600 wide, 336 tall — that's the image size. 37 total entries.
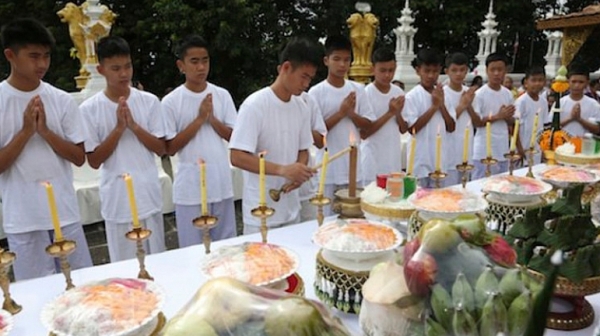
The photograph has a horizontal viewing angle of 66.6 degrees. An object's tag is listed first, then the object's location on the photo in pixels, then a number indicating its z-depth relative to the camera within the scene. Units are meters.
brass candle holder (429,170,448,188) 1.98
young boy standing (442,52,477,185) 3.69
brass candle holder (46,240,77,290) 1.18
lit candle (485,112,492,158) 2.09
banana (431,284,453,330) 0.78
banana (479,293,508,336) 0.75
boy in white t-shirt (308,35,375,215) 3.09
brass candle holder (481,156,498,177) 2.20
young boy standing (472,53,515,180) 3.96
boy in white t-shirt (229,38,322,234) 2.03
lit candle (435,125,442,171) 1.88
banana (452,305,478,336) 0.76
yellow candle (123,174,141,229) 1.23
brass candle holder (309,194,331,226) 1.61
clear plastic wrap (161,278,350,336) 0.62
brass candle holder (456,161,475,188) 2.12
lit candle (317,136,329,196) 1.62
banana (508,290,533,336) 0.76
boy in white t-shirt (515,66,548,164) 4.21
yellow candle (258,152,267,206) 1.52
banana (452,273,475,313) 0.77
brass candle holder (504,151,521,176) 2.36
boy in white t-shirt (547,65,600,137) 4.10
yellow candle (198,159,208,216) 1.40
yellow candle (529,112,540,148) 2.51
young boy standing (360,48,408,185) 3.26
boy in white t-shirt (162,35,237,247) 2.61
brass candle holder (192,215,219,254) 1.39
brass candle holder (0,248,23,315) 1.17
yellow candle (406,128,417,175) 1.86
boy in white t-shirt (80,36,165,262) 2.35
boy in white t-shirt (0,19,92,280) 2.00
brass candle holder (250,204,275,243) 1.50
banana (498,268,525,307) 0.78
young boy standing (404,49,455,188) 3.42
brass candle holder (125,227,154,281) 1.26
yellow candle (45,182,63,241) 1.16
